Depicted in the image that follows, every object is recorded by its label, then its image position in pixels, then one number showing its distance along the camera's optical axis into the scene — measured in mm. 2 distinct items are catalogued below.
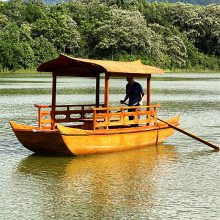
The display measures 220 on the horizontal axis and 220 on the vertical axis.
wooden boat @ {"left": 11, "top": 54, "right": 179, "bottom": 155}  16141
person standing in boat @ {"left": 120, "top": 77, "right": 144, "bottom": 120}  18797
